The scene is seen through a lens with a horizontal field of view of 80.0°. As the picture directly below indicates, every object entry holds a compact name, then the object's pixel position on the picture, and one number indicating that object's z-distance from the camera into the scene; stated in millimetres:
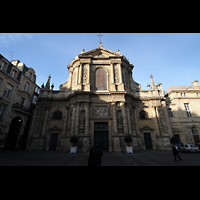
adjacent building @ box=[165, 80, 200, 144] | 23297
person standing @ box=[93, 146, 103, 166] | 6938
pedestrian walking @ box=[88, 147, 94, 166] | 6084
